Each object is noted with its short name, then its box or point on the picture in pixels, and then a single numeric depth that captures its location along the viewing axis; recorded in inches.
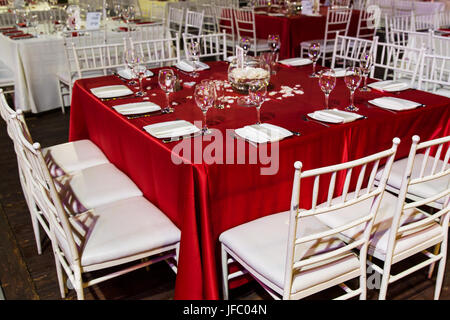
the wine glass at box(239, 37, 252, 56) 115.1
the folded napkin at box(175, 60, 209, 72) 114.6
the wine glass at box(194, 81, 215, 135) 73.6
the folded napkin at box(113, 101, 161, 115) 83.6
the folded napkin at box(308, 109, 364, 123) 76.8
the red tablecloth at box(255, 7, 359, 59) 201.8
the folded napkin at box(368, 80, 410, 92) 96.9
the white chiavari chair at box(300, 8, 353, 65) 200.7
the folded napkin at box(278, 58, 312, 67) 120.3
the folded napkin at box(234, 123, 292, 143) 69.8
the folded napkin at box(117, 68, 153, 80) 107.7
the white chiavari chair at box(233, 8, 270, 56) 204.2
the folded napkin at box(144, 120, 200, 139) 72.4
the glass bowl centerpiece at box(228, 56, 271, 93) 94.3
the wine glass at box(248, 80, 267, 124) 76.5
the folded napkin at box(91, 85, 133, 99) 94.1
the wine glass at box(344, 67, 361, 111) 84.5
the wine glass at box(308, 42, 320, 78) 108.5
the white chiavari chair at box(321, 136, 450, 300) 63.7
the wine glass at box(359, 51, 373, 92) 92.0
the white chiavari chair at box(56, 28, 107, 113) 161.6
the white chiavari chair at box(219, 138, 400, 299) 55.6
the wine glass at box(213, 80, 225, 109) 88.1
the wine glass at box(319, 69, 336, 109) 82.5
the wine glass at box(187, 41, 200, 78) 114.0
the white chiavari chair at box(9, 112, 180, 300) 63.3
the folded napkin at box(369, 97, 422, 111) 84.2
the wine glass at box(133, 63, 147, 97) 96.2
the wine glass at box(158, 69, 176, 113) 82.5
